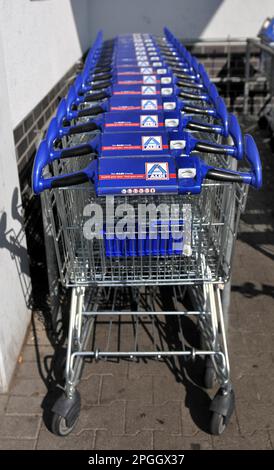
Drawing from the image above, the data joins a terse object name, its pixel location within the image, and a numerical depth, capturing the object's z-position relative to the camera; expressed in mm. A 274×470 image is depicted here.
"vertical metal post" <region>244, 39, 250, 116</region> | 6980
